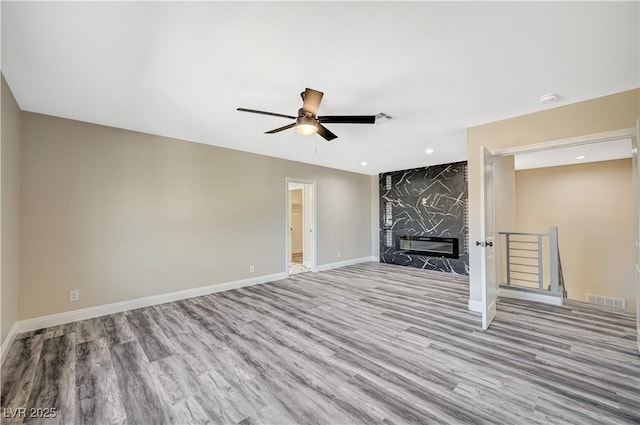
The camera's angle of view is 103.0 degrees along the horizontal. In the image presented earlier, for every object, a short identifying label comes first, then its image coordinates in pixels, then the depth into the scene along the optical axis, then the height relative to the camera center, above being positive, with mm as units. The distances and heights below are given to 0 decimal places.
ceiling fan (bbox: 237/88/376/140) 2349 +933
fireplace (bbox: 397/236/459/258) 6020 -812
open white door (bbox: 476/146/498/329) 2939 -346
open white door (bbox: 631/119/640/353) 2364 +126
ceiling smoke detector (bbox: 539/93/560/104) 2701 +1245
